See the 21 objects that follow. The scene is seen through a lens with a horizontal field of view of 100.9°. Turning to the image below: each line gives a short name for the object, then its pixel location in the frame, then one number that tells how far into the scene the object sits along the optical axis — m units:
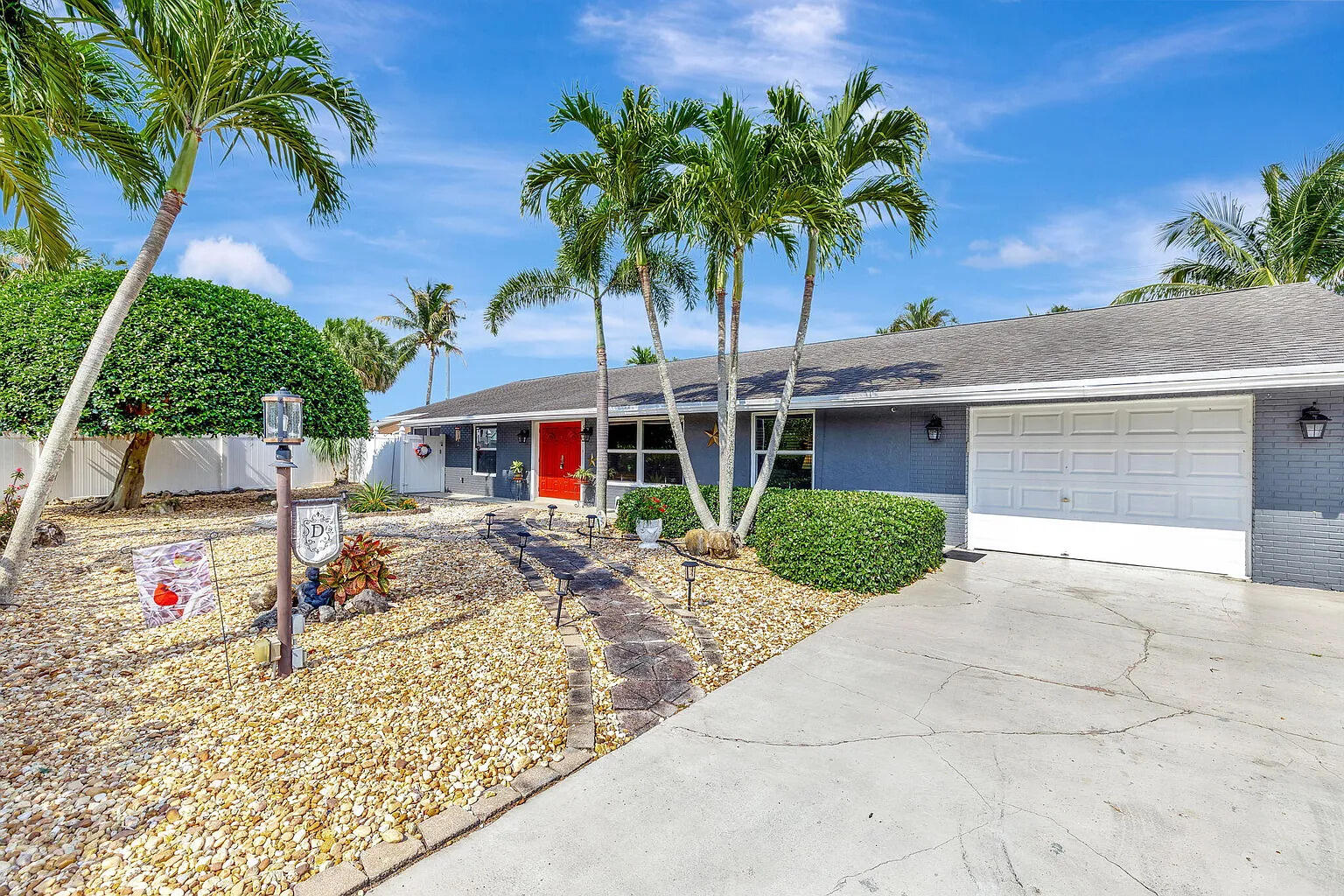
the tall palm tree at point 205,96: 5.06
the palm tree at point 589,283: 10.05
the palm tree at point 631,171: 7.34
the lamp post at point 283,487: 3.72
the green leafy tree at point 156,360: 9.55
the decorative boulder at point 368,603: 5.12
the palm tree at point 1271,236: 15.29
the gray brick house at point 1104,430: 6.27
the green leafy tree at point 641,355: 28.00
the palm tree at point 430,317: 27.59
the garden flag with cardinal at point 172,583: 3.70
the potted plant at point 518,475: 14.64
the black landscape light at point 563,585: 4.60
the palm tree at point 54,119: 4.82
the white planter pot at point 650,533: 8.35
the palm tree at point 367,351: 29.28
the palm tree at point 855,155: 6.62
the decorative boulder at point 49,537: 8.01
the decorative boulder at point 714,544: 7.40
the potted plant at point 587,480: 12.70
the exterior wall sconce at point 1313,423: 6.09
